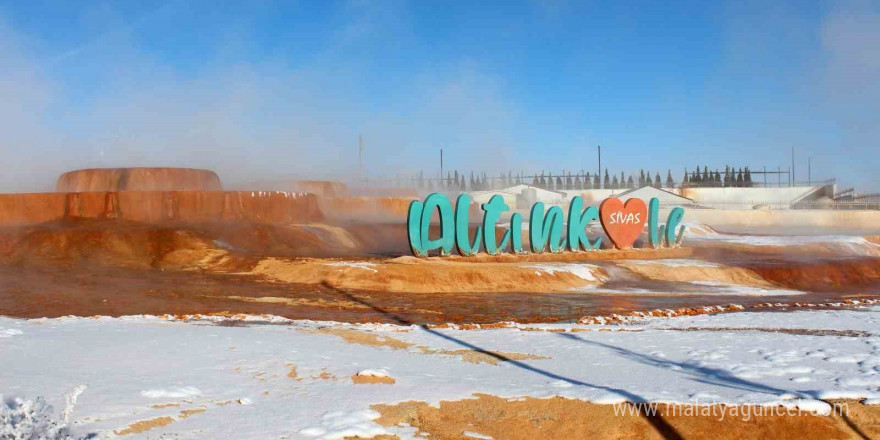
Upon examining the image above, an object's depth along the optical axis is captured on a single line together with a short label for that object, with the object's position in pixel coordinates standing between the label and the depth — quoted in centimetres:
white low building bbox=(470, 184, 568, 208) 7819
